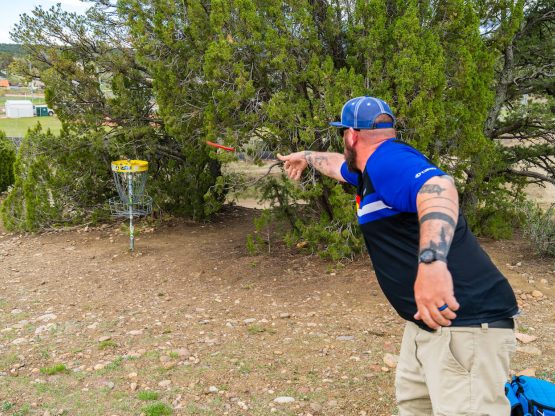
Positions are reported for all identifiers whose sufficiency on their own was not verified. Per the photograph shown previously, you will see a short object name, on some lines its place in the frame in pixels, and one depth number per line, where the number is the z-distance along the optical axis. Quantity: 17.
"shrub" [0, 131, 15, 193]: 12.70
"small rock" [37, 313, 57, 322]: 5.25
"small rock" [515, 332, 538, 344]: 4.33
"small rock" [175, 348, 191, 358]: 4.27
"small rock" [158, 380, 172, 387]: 3.81
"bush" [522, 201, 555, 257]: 6.32
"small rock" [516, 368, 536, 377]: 3.78
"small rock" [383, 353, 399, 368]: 3.99
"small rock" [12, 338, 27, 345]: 4.70
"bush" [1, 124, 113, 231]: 8.79
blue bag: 2.54
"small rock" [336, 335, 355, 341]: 4.48
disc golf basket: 7.22
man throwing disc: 2.04
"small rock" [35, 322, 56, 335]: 4.94
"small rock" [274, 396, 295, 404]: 3.57
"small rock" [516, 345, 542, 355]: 4.16
